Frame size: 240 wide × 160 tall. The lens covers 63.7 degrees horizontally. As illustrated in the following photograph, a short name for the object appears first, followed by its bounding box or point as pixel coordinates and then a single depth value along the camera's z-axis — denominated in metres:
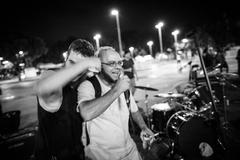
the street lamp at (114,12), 15.93
